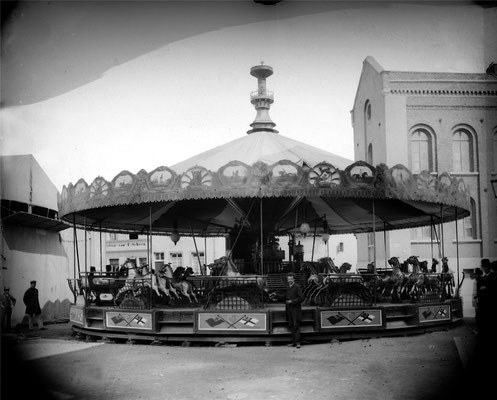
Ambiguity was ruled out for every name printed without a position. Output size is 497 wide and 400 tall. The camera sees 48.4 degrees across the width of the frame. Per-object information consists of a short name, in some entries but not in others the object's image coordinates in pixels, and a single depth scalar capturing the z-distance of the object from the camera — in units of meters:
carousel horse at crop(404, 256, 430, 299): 15.27
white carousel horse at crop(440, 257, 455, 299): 15.98
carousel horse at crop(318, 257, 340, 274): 17.61
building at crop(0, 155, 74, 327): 17.45
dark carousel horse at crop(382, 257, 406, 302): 15.65
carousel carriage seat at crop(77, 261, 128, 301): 16.27
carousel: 13.23
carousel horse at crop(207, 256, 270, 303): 13.31
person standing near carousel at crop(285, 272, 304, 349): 12.56
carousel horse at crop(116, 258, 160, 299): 14.36
